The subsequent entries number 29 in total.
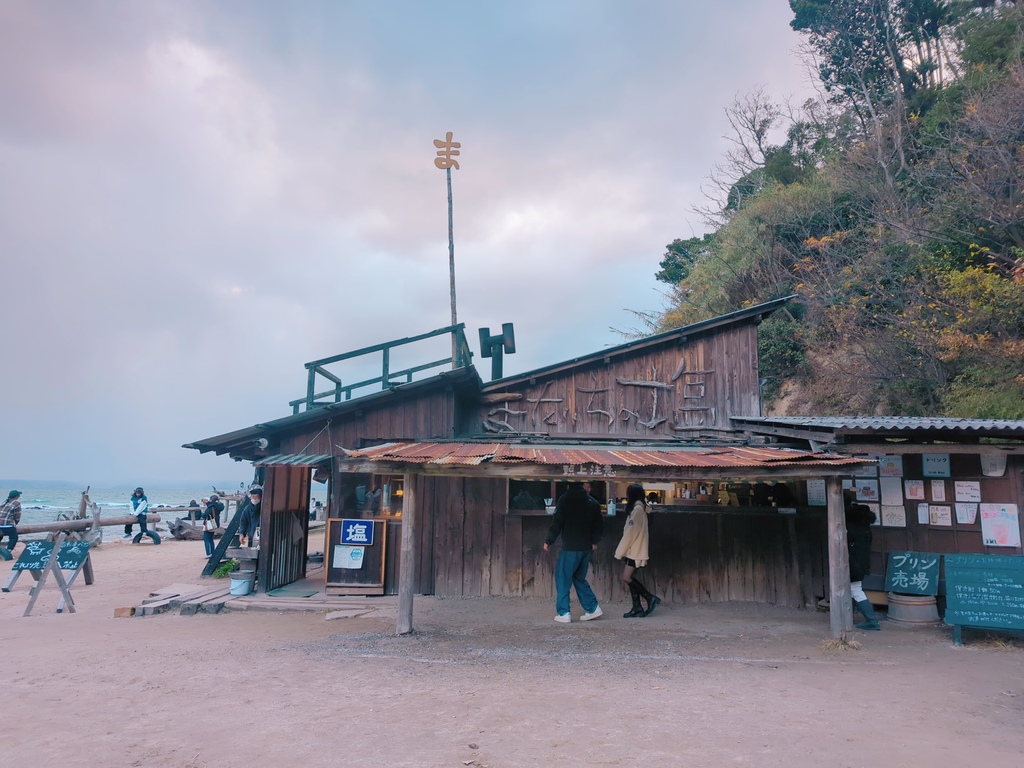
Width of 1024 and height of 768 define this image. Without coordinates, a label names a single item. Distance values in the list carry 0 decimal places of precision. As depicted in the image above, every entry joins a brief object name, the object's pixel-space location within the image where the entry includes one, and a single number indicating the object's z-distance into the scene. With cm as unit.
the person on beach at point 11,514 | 1595
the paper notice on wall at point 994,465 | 866
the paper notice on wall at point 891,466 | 914
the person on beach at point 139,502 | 2059
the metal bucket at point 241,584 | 1035
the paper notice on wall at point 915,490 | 906
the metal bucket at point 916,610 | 839
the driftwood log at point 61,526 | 1216
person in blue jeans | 873
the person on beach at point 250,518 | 1187
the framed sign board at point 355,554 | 1048
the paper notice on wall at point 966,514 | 880
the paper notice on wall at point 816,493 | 968
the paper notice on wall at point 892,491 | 913
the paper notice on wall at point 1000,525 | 866
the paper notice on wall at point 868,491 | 926
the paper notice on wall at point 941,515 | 891
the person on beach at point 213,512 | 2137
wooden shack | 991
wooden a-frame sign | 1009
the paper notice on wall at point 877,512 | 922
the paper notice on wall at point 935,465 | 891
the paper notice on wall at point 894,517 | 911
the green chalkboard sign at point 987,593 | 725
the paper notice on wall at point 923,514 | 902
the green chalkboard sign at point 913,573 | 869
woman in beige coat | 907
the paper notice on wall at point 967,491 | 880
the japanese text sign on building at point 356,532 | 1050
